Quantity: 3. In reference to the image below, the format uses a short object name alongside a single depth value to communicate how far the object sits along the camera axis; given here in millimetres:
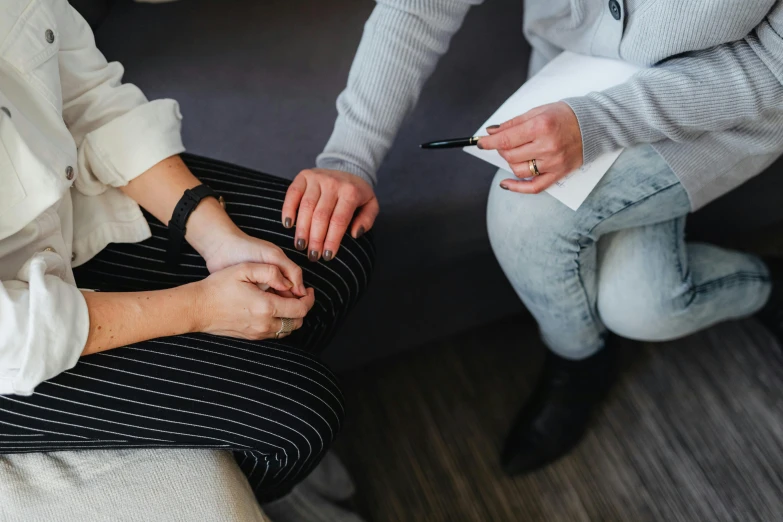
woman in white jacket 805
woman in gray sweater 884
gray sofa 1163
